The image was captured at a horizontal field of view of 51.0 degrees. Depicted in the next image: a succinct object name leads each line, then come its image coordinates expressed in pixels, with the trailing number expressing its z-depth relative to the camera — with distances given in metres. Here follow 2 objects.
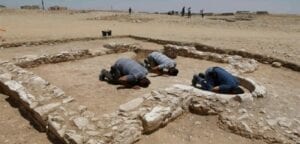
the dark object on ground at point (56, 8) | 62.34
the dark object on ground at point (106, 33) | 17.60
